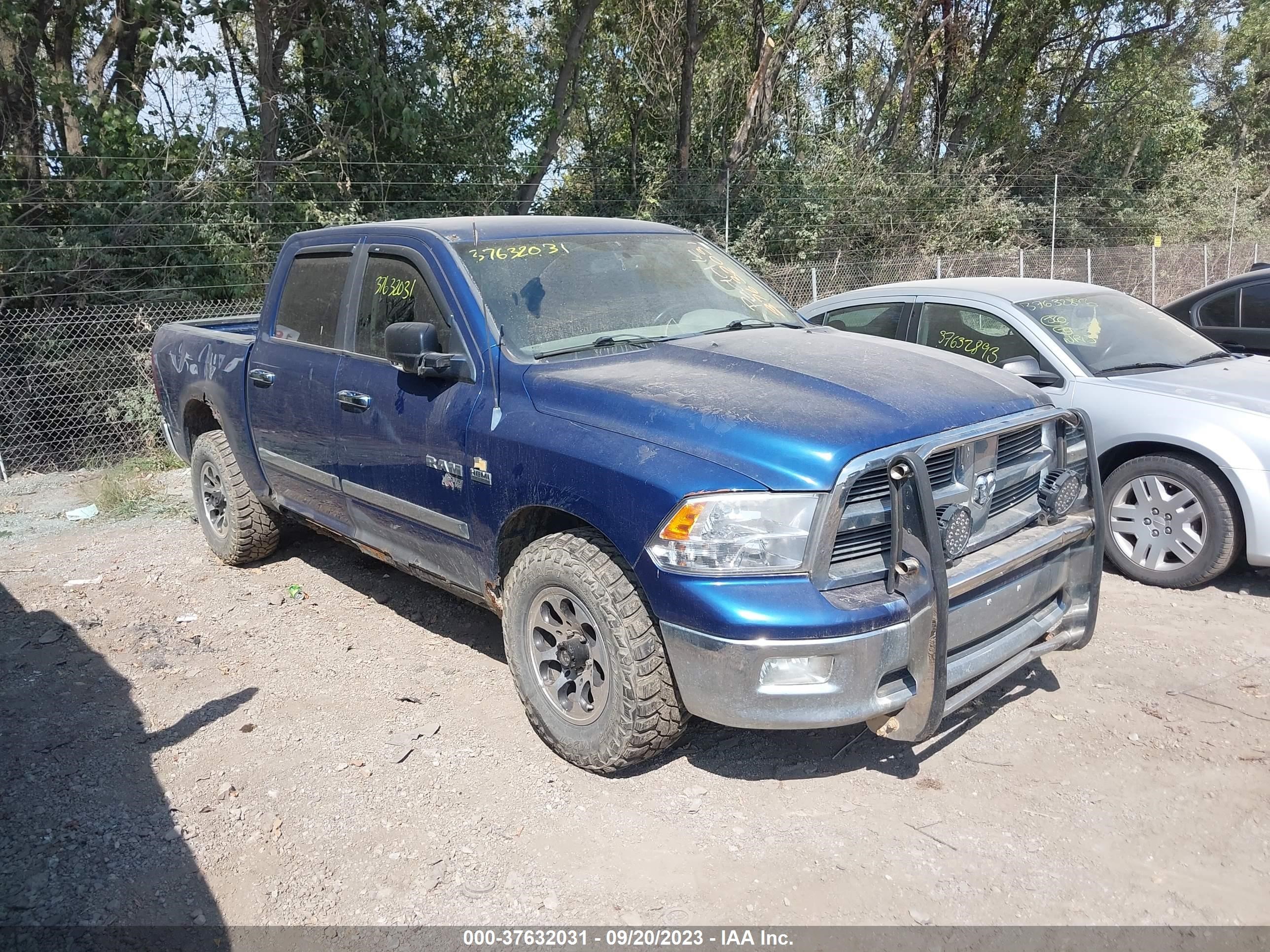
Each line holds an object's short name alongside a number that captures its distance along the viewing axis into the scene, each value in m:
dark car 7.25
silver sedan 5.07
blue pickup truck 3.09
